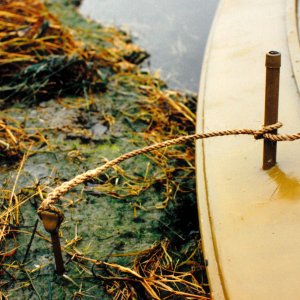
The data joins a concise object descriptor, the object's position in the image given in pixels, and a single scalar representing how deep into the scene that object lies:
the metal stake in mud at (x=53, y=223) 1.43
